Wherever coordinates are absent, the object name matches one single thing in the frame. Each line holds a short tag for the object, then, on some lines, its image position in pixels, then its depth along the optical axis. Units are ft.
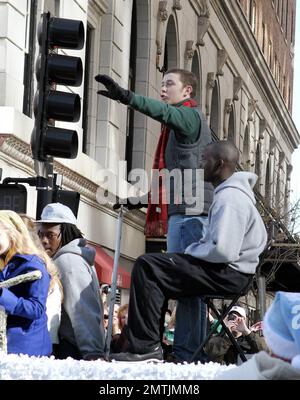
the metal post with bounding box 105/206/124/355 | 36.50
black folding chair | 32.51
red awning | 107.33
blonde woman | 28.98
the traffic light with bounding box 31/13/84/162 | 46.19
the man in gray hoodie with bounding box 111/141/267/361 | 31.12
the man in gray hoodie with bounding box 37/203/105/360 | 34.56
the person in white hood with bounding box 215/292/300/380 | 16.64
